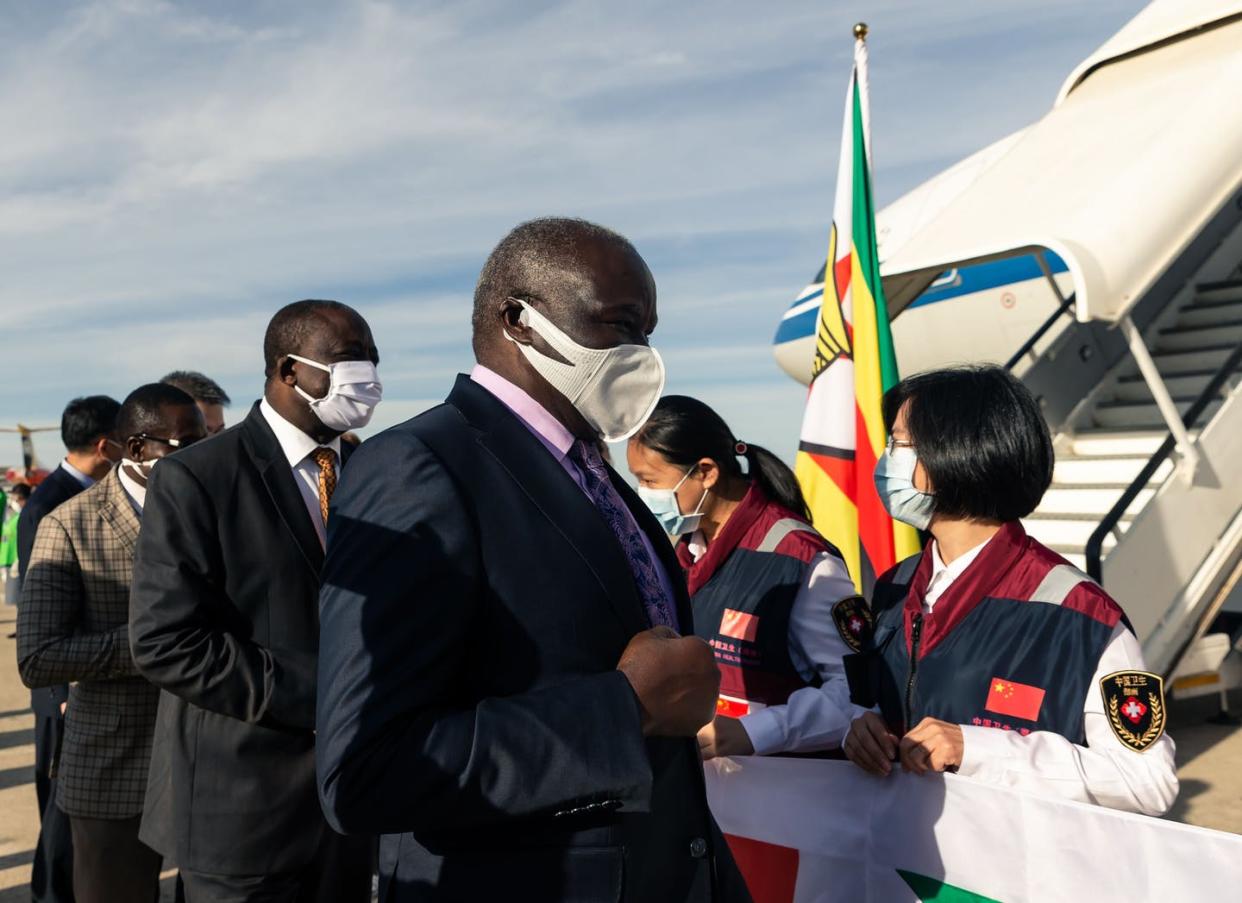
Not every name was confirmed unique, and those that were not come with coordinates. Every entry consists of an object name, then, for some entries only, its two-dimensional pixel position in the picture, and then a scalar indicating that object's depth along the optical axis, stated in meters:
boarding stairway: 6.68
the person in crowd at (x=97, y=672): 3.38
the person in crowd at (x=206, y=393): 5.92
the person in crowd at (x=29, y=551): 4.11
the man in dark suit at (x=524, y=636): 1.36
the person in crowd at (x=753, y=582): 2.87
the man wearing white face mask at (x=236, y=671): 2.63
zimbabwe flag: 5.95
